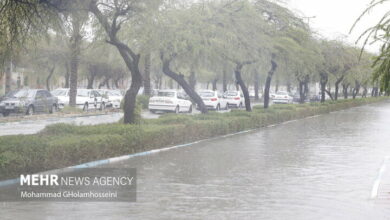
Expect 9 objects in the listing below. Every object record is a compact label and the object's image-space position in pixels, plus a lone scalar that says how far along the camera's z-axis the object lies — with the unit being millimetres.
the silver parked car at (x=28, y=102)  31703
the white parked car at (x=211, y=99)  46250
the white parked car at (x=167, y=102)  39062
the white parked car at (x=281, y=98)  68938
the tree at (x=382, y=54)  8461
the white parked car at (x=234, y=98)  51719
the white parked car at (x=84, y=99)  39469
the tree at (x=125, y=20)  16453
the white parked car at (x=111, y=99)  42731
